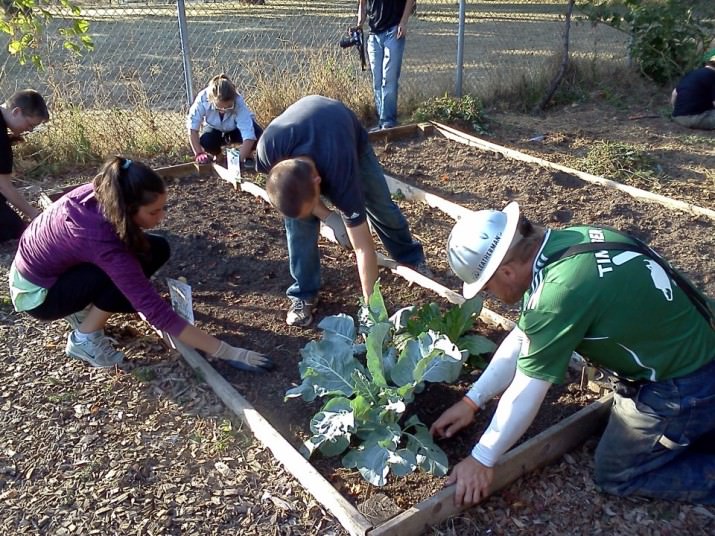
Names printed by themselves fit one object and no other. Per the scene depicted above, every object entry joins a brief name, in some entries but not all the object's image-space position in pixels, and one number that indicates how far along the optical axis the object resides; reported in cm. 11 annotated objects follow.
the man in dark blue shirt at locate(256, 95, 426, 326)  298
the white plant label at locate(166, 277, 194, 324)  338
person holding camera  701
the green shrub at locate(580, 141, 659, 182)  591
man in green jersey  219
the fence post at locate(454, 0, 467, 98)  814
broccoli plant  271
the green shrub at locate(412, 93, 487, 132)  738
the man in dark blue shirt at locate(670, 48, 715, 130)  730
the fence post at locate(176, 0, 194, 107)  659
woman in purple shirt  303
